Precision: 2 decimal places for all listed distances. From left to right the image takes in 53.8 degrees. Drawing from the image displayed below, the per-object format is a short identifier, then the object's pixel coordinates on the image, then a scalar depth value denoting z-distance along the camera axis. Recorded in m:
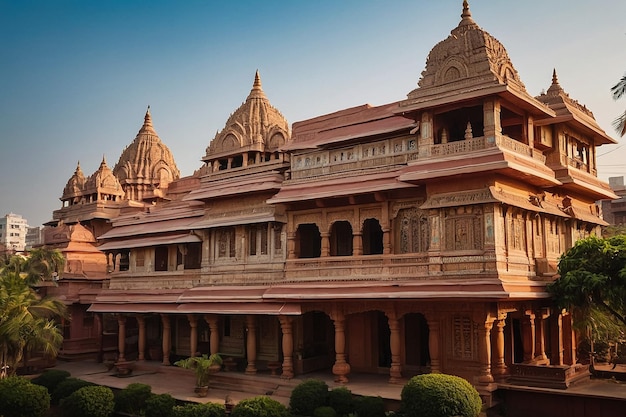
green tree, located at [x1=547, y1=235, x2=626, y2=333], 16.34
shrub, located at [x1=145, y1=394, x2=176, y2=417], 17.75
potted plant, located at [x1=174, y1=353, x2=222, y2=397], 19.66
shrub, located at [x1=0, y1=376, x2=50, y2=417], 18.06
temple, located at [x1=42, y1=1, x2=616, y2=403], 17.23
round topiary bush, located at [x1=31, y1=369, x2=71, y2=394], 20.72
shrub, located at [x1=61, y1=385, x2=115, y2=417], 18.09
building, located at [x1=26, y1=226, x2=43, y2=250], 155.00
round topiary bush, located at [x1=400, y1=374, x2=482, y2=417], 13.96
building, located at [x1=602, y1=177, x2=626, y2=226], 42.53
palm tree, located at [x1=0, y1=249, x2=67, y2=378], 20.38
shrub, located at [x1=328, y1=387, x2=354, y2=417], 16.12
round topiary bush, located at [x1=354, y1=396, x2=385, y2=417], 15.53
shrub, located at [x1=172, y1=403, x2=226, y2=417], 16.42
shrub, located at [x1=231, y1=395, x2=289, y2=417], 15.66
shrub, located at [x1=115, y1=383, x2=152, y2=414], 18.62
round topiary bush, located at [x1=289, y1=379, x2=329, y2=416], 16.33
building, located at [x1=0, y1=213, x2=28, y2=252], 164.12
